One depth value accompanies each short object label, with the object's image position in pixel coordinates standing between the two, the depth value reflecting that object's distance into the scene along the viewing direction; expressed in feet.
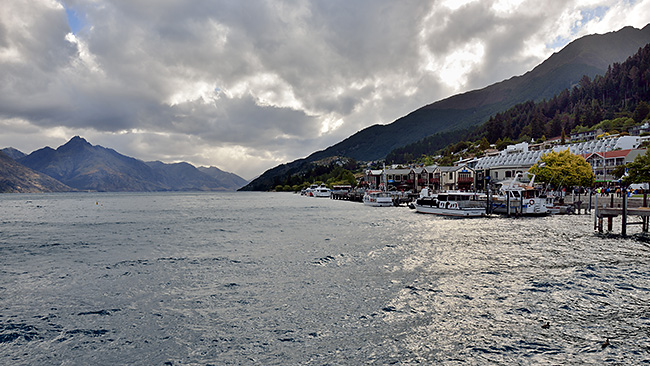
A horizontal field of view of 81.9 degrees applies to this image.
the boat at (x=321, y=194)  649.77
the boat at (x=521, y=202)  216.95
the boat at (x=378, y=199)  336.70
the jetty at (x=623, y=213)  125.70
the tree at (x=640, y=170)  216.54
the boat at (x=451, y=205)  217.56
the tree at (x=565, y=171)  283.79
